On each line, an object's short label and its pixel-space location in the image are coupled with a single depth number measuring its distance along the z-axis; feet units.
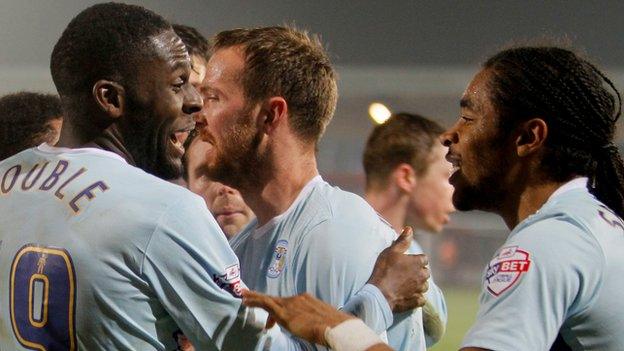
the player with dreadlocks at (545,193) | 15.97
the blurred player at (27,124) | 22.70
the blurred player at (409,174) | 39.11
